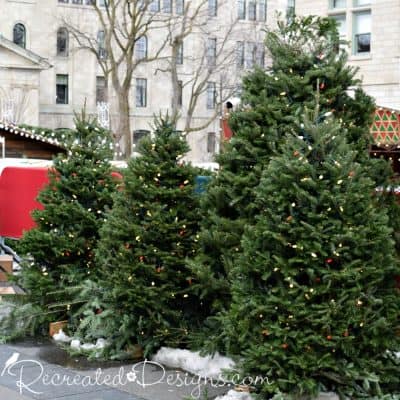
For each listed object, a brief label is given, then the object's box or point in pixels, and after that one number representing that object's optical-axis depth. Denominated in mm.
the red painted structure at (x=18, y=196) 14688
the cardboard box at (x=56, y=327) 11164
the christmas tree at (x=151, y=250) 9570
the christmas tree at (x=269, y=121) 9031
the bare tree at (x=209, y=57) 52591
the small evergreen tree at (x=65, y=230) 11336
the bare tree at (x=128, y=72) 41812
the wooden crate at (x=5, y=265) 14828
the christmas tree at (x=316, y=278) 7469
